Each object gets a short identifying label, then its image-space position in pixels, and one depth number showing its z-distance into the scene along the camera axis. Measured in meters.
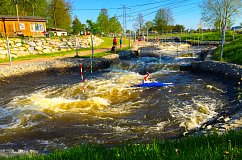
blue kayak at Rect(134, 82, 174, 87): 16.75
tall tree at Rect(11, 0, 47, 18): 60.28
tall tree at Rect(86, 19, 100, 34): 76.28
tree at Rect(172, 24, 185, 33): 100.75
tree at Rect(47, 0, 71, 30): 66.50
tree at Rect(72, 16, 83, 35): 72.38
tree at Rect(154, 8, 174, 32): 90.67
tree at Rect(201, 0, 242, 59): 20.56
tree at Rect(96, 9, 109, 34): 82.00
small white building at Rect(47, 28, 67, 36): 53.22
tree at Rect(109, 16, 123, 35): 87.29
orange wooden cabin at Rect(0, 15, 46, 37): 40.00
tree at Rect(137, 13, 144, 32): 98.22
